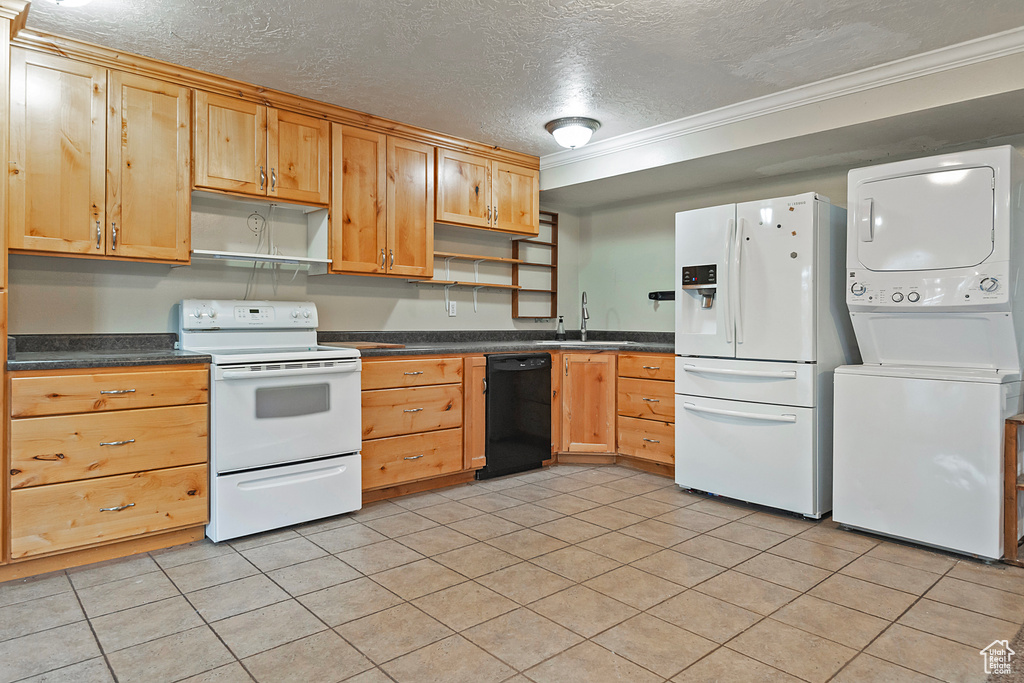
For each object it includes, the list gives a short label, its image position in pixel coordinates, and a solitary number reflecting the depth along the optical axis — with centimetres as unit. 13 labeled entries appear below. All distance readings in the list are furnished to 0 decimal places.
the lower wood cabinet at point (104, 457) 244
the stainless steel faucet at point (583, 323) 521
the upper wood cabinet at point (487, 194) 420
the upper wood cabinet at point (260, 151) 315
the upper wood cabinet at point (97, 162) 266
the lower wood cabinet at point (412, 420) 349
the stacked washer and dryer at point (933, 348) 266
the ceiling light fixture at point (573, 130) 377
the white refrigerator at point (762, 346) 323
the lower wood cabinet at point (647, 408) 409
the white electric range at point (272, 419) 287
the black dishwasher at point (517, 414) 408
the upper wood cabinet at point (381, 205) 364
